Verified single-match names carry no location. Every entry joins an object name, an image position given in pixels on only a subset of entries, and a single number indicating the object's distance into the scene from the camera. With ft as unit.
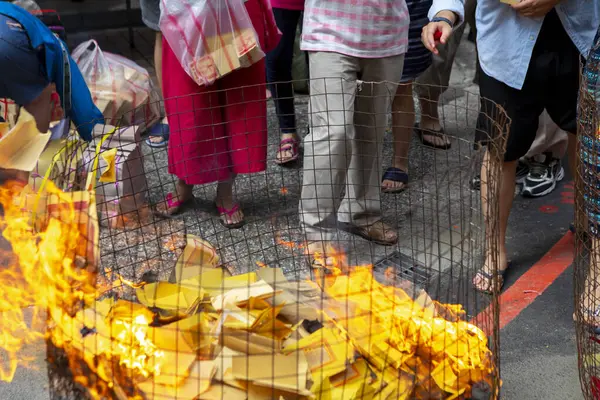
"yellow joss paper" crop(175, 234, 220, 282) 9.06
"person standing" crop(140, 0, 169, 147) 13.41
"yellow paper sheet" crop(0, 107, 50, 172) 8.25
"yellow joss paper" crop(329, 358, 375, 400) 7.41
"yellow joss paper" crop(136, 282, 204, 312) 8.47
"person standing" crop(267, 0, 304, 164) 13.52
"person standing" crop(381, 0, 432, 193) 12.74
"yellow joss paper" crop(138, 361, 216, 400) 7.18
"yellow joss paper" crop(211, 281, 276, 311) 8.09
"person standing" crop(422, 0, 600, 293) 9.41
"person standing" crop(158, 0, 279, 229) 11.24
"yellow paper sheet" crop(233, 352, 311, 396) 7.20
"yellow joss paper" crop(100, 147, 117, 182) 8.43
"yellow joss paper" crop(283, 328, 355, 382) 7.52
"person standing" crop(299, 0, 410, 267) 10.39
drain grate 10.71
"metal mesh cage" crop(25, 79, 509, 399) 7.42
